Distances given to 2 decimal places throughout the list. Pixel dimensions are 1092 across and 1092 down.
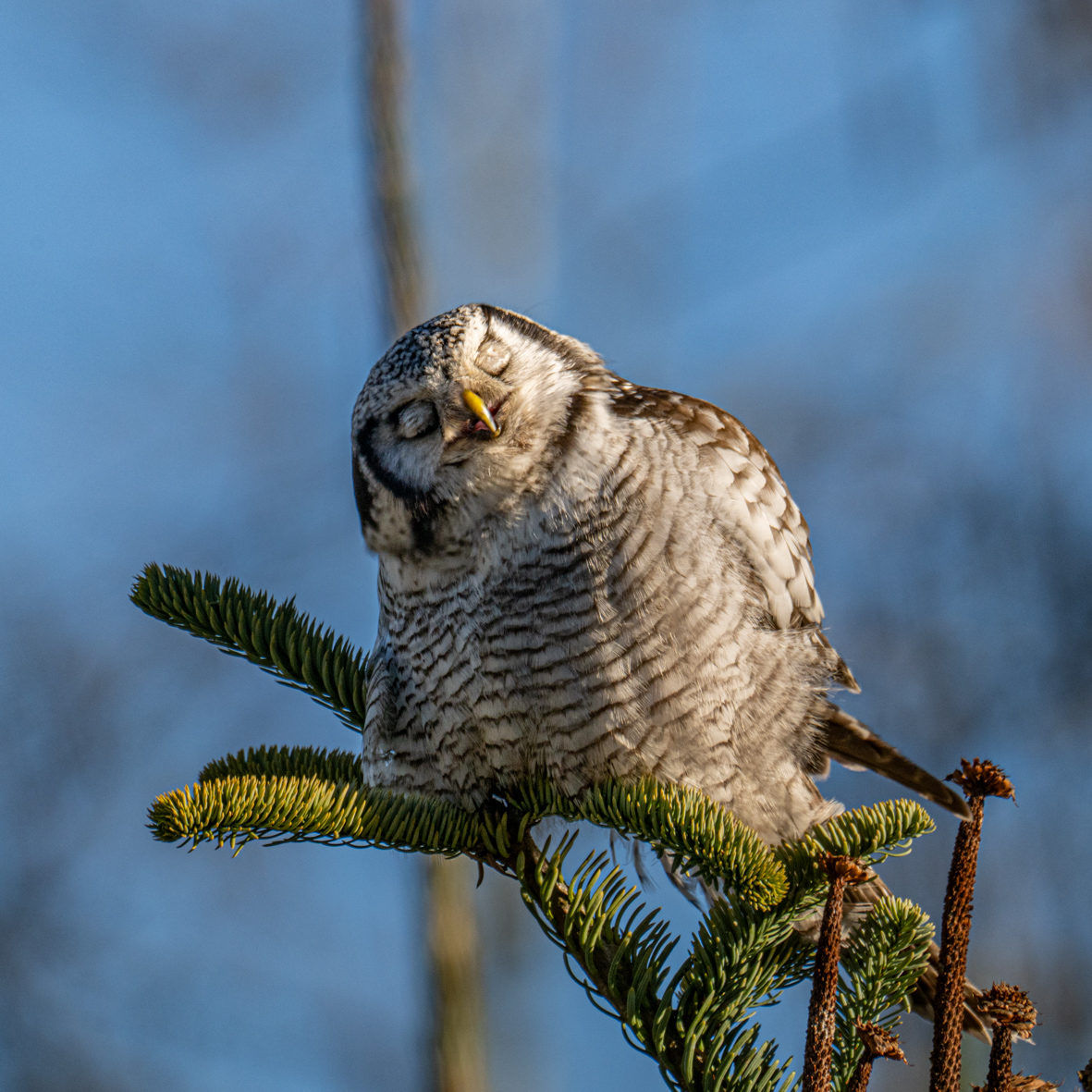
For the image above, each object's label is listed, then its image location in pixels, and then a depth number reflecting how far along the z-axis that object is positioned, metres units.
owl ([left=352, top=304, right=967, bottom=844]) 8.22
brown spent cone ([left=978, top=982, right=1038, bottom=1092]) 8.06
